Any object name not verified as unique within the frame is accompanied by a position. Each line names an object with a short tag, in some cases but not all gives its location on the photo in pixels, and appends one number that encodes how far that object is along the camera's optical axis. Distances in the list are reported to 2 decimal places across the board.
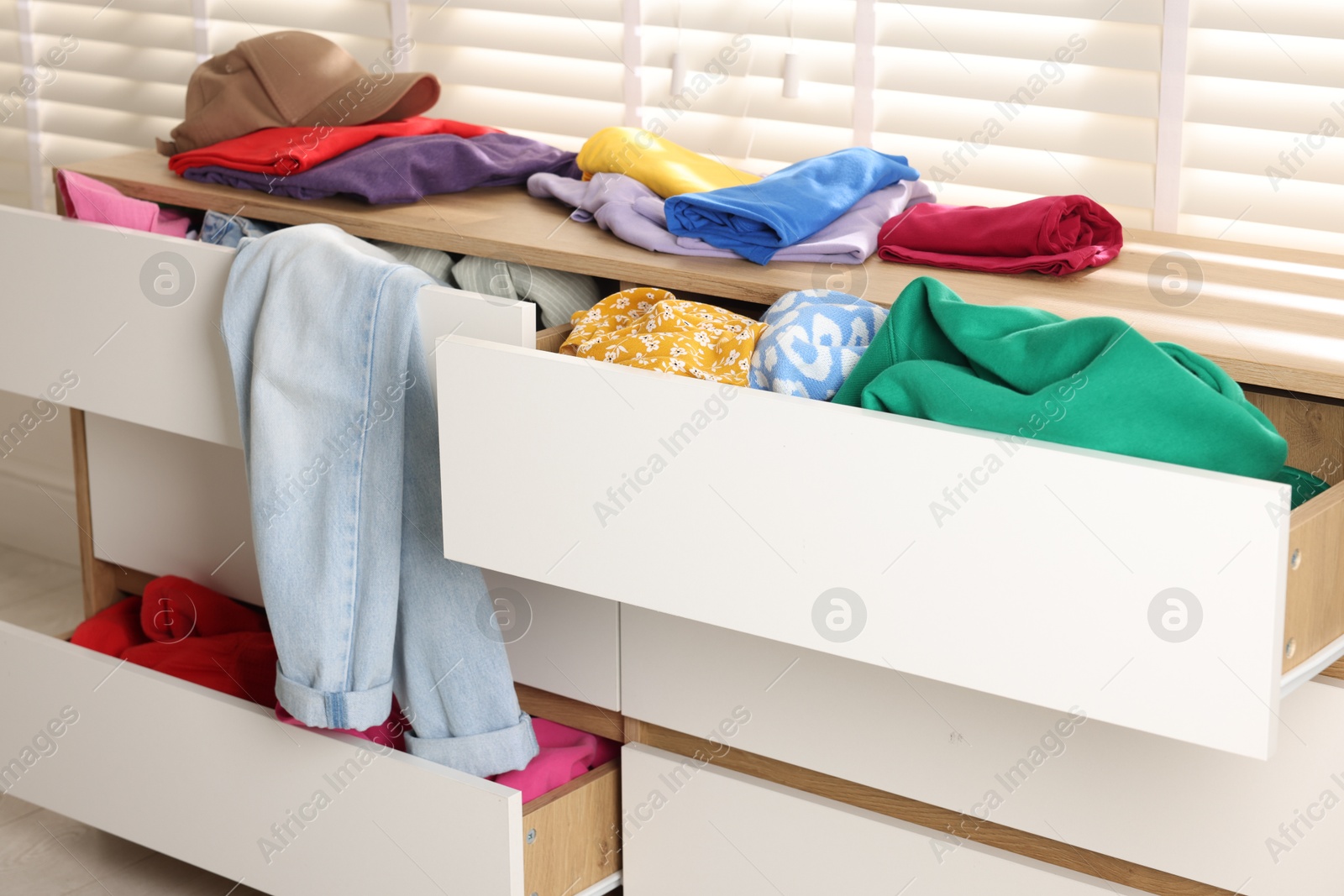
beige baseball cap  1.78
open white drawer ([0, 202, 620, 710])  1.41
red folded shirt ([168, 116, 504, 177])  1.64
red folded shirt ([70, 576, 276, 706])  1.62
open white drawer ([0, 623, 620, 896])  1.30
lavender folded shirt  1.39
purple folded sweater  1.59
